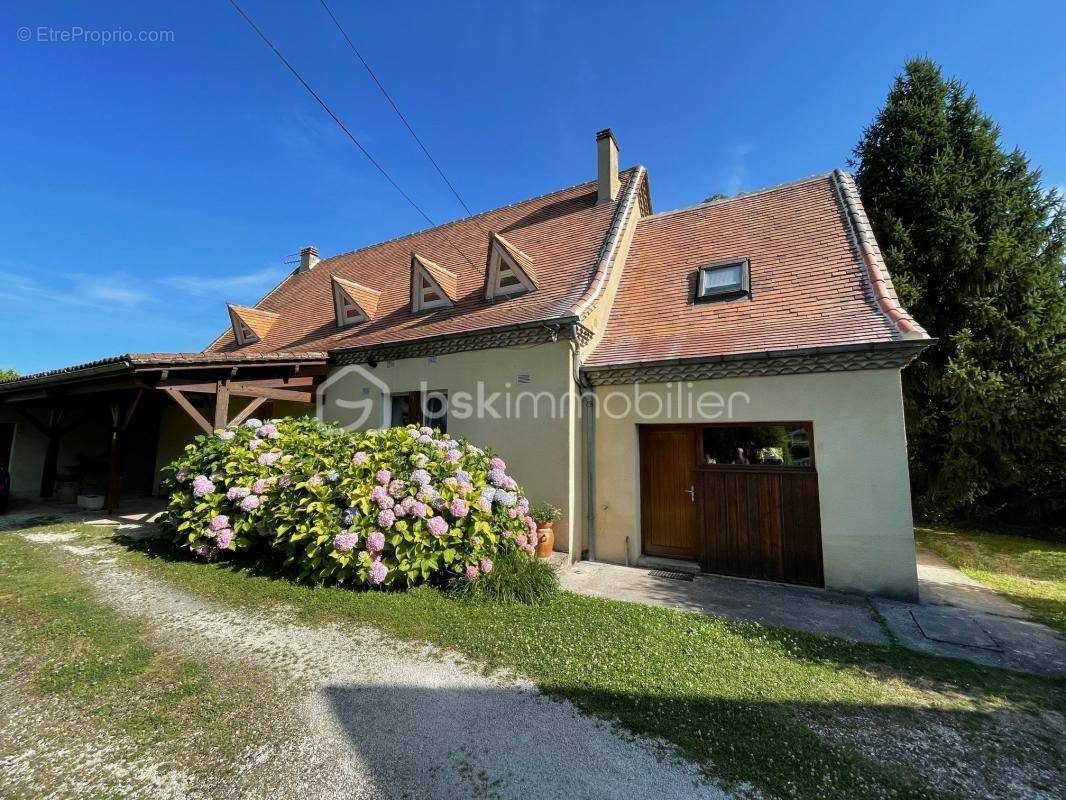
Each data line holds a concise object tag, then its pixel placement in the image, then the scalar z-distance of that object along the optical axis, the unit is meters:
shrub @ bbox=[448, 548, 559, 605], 5.37
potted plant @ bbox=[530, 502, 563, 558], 7.12
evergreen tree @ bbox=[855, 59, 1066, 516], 10.51
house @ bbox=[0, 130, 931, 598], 6.26
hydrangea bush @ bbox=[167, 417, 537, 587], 5.53
